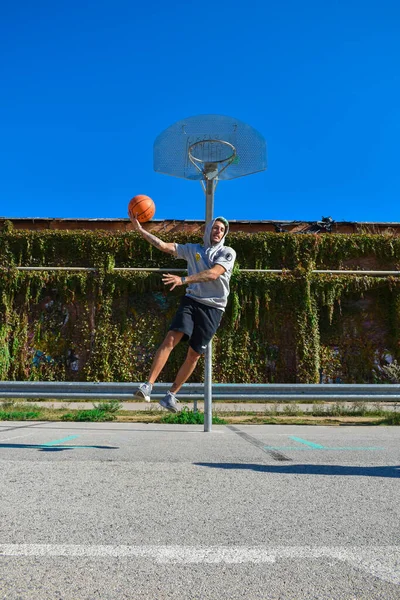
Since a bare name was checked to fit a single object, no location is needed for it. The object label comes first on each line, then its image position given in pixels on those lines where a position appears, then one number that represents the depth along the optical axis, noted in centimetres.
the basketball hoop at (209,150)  708
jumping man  479
